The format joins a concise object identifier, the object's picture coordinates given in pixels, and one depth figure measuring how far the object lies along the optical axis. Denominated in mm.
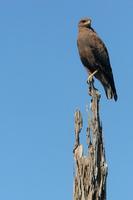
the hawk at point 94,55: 15617
